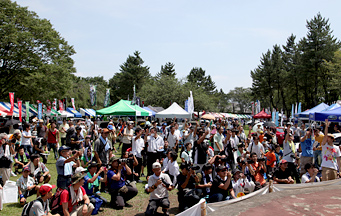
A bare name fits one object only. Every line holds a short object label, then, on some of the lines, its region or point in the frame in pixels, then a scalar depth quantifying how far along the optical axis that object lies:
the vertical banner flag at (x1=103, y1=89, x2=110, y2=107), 25.21
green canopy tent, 15.13
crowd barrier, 4.32
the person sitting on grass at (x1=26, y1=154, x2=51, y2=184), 6.99
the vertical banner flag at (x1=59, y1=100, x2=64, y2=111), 34.26
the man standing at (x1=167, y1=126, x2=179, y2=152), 9.98
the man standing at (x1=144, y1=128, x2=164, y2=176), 8.69
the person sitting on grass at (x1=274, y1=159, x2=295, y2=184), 7.48
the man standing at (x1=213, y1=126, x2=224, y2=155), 9.03
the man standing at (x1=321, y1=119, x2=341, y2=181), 7.34
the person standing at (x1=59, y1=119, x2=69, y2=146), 12.38
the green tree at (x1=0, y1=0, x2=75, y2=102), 23.88
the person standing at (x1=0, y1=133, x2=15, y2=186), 7.18
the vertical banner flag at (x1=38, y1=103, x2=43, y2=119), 22.14
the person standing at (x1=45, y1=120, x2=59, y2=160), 11.23
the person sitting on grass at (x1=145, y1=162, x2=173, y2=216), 5.82
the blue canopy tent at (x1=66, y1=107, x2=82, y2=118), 39.12
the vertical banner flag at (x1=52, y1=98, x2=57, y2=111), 32.56
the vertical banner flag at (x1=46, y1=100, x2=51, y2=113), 28.34
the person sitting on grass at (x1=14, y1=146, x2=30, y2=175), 9.30
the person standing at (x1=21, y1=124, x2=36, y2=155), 10.18
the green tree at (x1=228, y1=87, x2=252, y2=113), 100.31
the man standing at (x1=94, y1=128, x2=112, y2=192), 7.41
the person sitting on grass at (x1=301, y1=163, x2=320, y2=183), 7.23
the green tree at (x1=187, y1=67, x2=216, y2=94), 93.25
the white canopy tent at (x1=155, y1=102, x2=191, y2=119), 16.50
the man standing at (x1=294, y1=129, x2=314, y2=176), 8.60
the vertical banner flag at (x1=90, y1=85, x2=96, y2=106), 27.87
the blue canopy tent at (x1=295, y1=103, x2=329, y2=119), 21.84
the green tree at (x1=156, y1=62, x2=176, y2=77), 82.38
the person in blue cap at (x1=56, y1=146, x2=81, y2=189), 6.15
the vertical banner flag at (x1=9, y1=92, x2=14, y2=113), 18.31
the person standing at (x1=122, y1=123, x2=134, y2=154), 9.36
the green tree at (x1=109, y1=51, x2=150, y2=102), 69.50
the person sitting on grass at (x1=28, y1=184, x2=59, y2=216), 4.41
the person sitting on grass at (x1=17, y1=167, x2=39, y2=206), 6.57
